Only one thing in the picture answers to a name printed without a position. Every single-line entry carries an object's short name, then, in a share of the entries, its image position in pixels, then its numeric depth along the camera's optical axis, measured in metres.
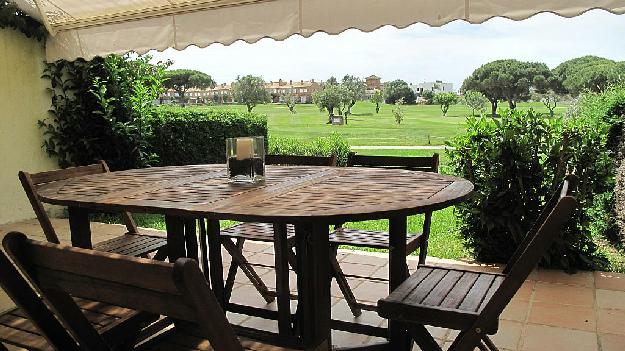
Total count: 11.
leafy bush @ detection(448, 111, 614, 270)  3.71
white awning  3.06
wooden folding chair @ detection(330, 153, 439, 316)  2.80
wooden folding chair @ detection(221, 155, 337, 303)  2.94
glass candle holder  2.46
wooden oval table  1.81
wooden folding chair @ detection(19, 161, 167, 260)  2.65
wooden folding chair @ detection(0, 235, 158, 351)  1.30
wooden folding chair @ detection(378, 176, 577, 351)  1.59
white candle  2.45
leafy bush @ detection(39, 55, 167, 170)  6.37
